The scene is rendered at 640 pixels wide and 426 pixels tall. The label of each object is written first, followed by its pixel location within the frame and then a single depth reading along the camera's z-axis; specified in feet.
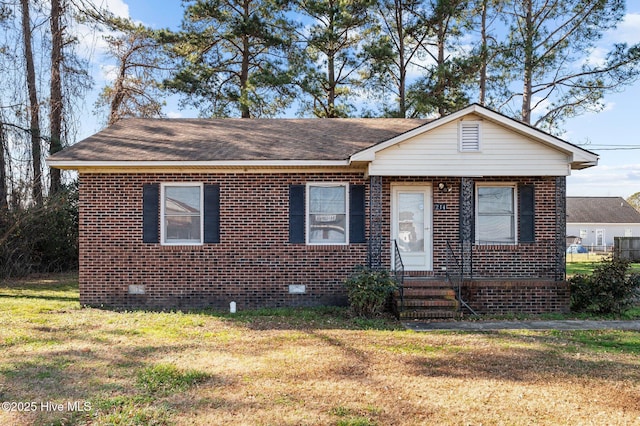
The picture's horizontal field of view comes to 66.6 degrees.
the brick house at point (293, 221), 34.04
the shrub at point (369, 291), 30.37
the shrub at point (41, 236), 52.49
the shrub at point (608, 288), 32.30
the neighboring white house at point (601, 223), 152.66
